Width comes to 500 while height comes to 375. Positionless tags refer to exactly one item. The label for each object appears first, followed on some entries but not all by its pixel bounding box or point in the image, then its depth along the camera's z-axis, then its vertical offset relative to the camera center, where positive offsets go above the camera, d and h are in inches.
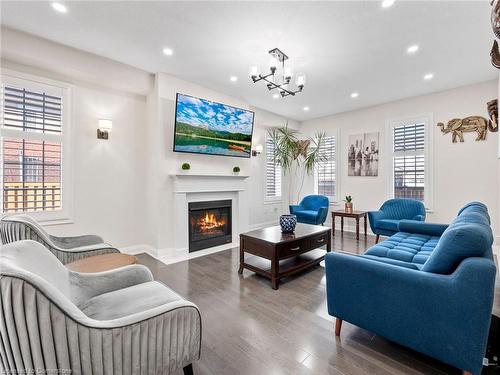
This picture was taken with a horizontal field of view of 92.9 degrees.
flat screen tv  157.9 +43.8
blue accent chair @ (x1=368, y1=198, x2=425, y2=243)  169.5 -19.0
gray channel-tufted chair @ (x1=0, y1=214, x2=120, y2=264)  78.1 -20.5
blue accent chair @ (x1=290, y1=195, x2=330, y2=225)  210.7 -20.2
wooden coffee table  113.6 -31.2
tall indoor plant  243.9 +37.0
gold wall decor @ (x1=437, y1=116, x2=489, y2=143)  167.5 +46.3
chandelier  110.1 +58.0
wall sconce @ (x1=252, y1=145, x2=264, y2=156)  228.2 +36.8
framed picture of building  219.6 +33.0
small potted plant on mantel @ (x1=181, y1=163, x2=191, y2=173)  162.3 +14.1
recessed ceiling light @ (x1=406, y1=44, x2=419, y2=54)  121.6 +73.4
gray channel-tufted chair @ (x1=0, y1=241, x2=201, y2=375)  34.2 -25.8
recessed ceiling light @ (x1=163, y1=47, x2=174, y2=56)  125.6 +73.1
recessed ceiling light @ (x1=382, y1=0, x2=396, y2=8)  91.6 +72.6
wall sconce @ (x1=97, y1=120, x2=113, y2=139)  142.9 +35.5
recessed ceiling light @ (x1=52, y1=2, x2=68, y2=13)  94.7 +72.5
